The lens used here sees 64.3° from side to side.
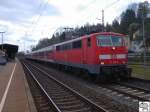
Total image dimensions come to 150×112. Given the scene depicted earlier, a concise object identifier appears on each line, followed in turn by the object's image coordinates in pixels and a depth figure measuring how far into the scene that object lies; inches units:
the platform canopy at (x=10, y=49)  1042.6
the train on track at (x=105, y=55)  286.7
